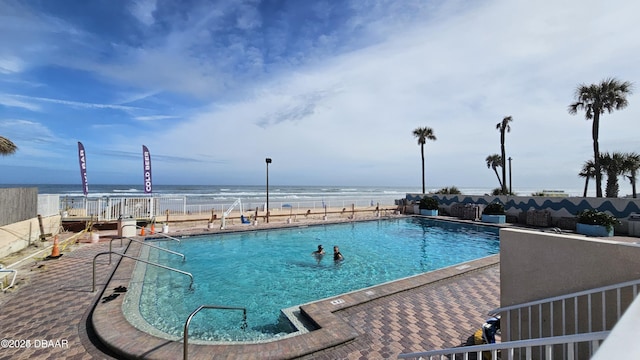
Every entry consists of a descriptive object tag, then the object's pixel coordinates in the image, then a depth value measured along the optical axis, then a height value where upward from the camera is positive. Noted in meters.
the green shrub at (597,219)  13.40 -1.47
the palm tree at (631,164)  18.83 +1.60
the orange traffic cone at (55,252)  9.00 -2.14
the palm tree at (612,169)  18.61 +1.28
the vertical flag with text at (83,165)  15.77 +1.08
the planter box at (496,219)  18.27 -2.02
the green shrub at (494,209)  18.58 -1.42
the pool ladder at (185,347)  3.48 -2.02
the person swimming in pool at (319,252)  11.31 -2.61
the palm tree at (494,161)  36.62 +3.36
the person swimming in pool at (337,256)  10.90 -2.66
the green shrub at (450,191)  25.98 -0.37
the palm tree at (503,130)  25.48 +5.28
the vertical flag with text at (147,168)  16.71 +1.02
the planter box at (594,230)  13.38 -2.01
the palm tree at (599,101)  17.88 +5.51
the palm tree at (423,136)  30.88 +5.54
